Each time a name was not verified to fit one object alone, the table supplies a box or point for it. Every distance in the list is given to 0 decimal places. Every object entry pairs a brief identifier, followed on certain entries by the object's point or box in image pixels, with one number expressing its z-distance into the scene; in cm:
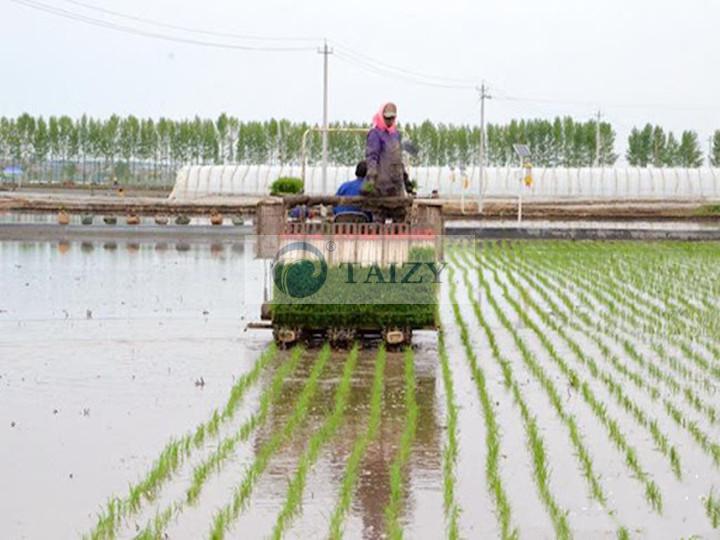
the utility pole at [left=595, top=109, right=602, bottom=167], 14839
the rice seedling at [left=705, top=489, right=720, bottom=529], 1257
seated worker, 2605
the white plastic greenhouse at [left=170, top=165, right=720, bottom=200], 11631
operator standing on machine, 2516
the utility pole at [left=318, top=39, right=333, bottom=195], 10189
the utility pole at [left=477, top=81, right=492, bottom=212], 9611
